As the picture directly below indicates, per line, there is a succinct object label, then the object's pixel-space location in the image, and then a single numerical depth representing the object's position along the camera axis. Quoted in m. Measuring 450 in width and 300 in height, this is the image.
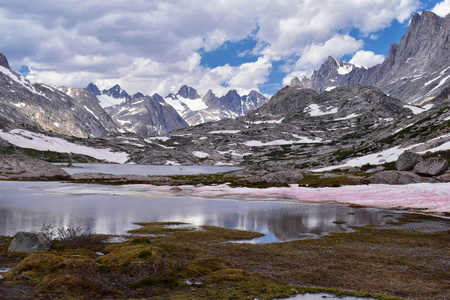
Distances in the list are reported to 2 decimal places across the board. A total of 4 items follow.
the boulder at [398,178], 88.09
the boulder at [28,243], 26.86
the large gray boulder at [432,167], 88.88
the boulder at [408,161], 101.69
